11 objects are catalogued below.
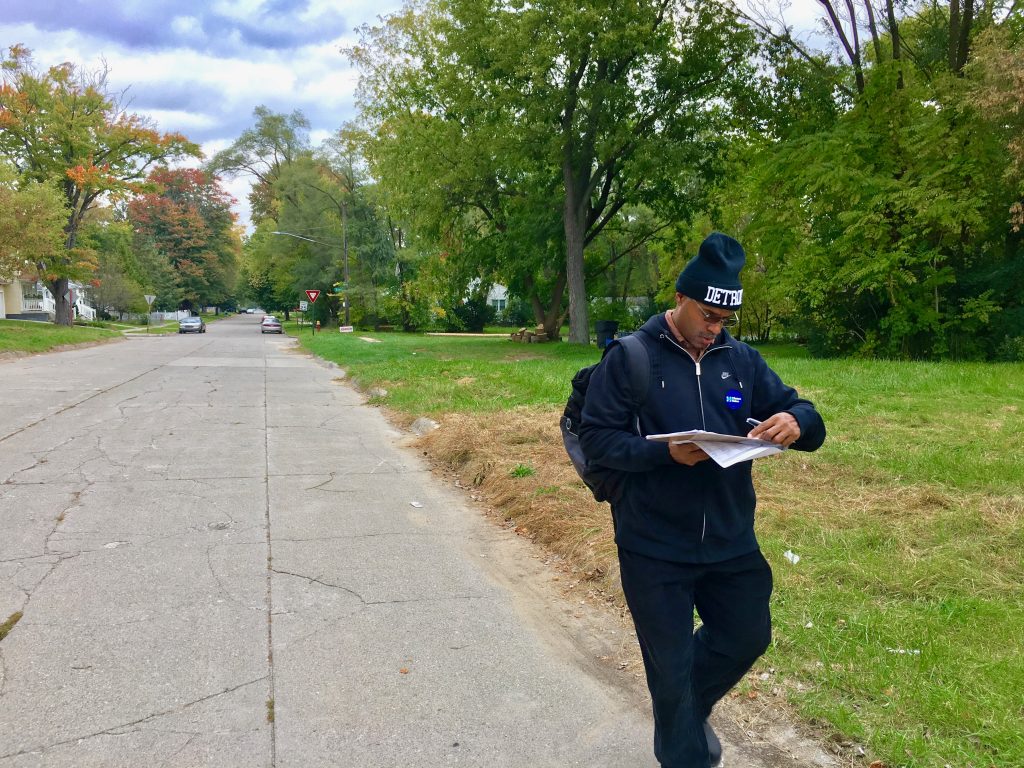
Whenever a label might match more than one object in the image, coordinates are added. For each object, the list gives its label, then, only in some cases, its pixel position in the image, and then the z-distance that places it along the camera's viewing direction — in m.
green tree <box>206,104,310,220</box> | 68.44
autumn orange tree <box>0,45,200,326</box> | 38.97
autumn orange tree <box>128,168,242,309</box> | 81.31
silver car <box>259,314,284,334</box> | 52.56
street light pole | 43.96
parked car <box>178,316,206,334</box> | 50.19
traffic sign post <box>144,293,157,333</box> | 55.94
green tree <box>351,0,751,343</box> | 22.33
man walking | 2.55
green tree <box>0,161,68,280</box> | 29.31
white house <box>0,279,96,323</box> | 60.00
